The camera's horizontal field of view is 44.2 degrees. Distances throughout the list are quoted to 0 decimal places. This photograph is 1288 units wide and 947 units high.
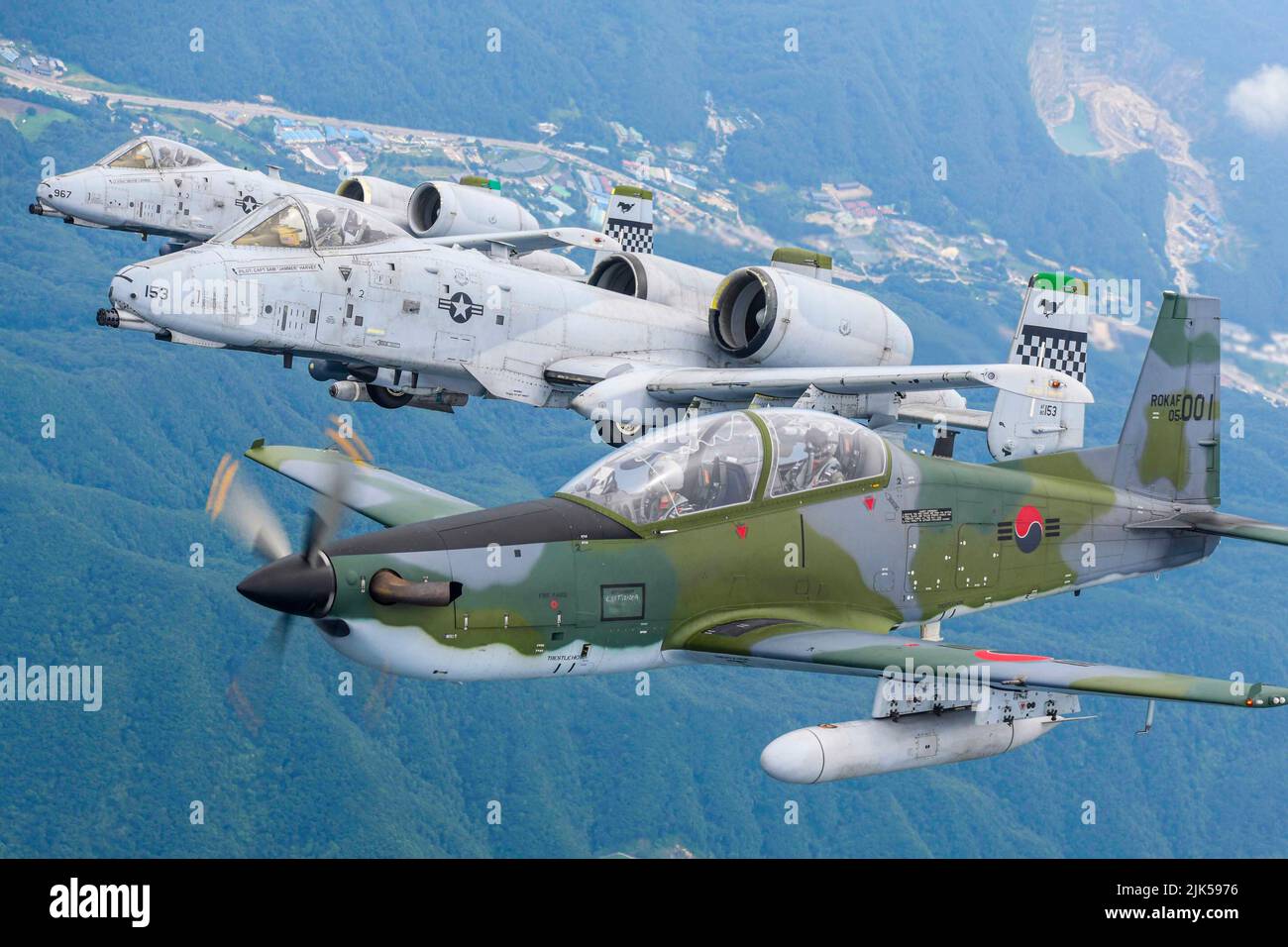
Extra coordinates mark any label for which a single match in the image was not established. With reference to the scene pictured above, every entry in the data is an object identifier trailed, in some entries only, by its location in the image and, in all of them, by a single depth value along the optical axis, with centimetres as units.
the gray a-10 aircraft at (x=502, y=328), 2488
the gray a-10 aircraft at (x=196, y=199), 3344
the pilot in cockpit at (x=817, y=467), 1744
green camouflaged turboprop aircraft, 1505
